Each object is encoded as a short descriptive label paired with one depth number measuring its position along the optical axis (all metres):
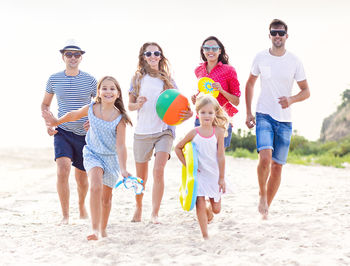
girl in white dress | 4.86
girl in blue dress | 4.86
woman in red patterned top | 5.67
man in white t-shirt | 5.65
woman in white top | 5.70
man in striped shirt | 6.11
